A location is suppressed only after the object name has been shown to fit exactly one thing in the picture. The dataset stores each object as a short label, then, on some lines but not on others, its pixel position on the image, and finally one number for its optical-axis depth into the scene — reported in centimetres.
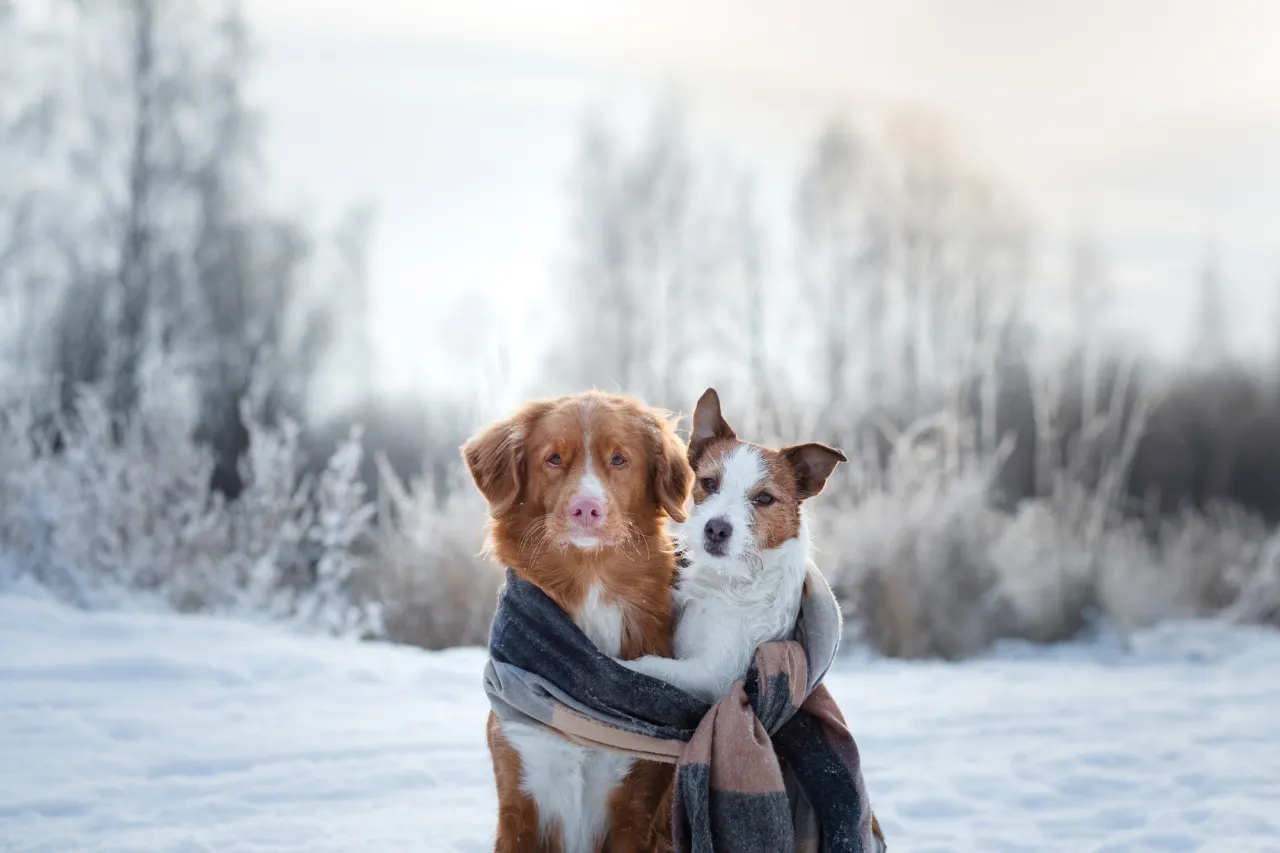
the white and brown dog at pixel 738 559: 327
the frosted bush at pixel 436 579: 877
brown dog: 322
